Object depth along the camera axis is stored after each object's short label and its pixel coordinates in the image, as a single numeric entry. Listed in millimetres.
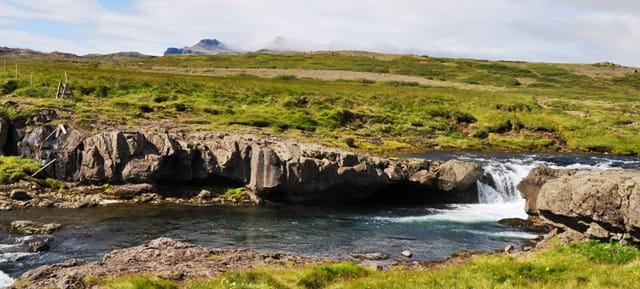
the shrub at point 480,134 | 88688
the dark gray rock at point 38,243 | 31059
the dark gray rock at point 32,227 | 35391
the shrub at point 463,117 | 98312
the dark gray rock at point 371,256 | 32250
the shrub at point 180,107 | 73625
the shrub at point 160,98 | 78262
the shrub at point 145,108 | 70094
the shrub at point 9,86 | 69562
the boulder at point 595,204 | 27469
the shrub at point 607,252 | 25531
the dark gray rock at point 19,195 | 44094
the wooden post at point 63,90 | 67406
